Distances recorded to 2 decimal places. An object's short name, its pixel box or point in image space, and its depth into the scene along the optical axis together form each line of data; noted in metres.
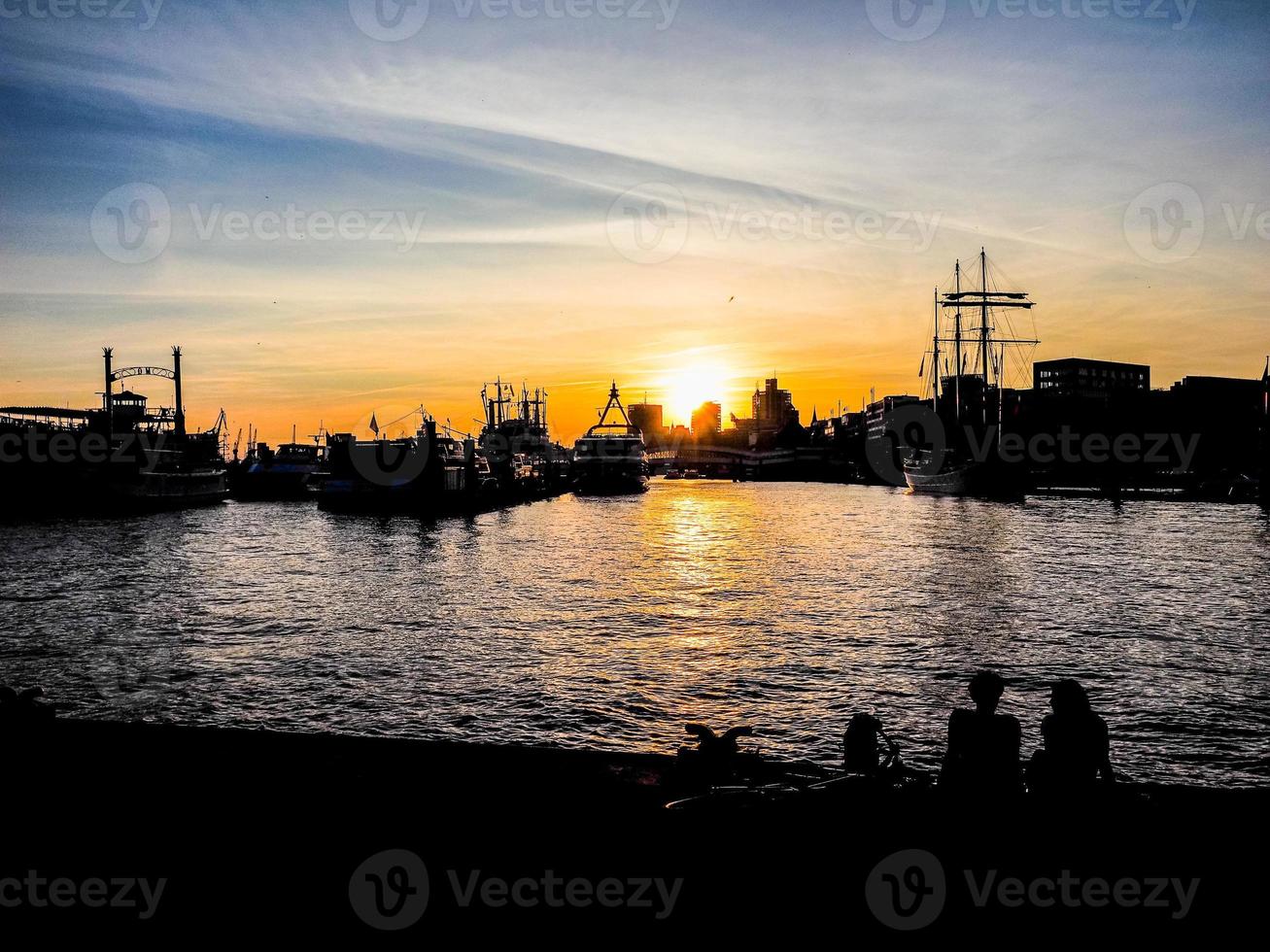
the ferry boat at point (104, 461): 84.81
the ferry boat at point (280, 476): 127.12
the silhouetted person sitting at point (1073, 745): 7.66
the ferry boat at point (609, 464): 141.25
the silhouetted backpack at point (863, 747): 8.16
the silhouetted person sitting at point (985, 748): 7.56
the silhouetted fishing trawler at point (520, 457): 121.25
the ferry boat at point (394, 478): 88.56
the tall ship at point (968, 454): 110.38
